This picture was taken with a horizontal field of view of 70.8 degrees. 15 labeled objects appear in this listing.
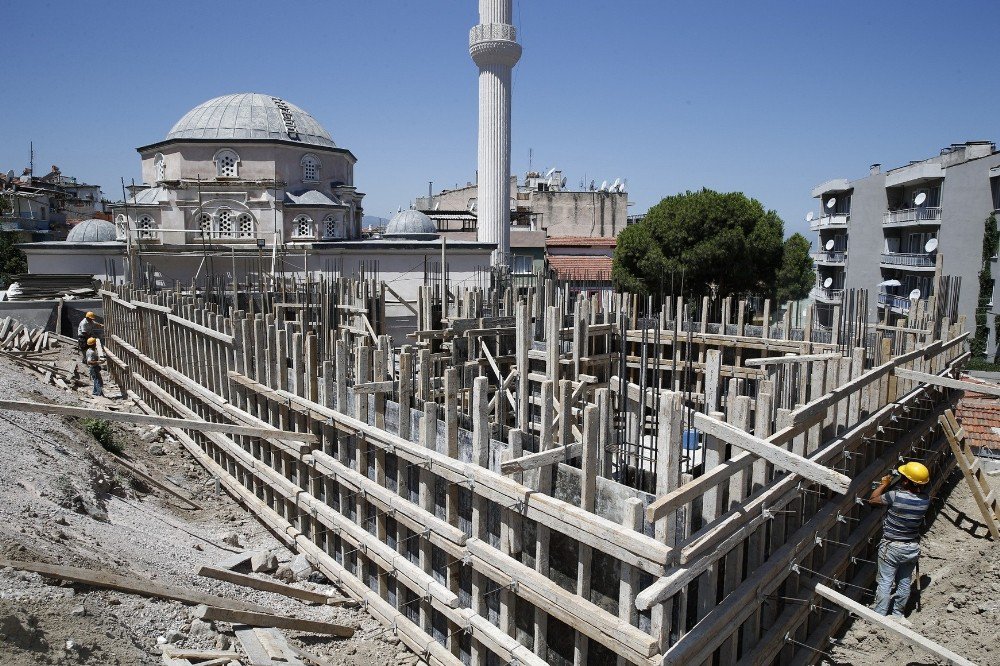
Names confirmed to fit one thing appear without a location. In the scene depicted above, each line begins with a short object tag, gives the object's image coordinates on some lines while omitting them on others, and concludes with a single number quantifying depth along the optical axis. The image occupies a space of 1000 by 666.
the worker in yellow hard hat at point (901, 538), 6.95
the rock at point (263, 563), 8.36
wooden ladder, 9.43
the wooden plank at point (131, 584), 5.69
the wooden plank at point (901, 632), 5.41
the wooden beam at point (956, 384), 7.81
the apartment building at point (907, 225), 30.02
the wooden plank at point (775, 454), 4.41
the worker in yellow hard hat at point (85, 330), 17.28
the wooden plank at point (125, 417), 5.55
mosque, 30.85
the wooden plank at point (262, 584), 7.40
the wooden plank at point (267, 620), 6.28
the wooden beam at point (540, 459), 5.43
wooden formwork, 5.08
